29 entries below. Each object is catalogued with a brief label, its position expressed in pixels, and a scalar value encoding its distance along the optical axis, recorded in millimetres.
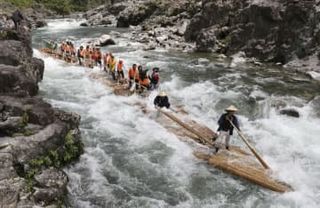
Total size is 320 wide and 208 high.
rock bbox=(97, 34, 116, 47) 44781
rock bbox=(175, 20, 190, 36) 48212
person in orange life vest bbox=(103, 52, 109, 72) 30198
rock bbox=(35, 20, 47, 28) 69144
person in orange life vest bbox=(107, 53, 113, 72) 29406
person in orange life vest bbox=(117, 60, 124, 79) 27922
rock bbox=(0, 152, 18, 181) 12547
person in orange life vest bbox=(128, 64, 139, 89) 25600
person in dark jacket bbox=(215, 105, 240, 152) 17125
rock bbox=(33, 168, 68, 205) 12529
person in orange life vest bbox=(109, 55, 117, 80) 28847
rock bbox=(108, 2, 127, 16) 76062
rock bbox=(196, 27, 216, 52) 39969
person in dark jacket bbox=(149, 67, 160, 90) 24719
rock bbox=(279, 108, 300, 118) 22084
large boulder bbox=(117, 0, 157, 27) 62812
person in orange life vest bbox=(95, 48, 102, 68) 31844
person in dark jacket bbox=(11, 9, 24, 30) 29453
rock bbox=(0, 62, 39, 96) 18469
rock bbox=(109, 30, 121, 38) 52188
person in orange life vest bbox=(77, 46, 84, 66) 33406
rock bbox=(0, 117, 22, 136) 14562
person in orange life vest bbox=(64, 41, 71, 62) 35562
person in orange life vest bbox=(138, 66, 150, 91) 25109
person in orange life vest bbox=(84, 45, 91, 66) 33316
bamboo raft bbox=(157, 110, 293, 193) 15188
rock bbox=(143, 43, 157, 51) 42031
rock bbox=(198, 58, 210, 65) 34603
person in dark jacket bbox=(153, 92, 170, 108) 21466
